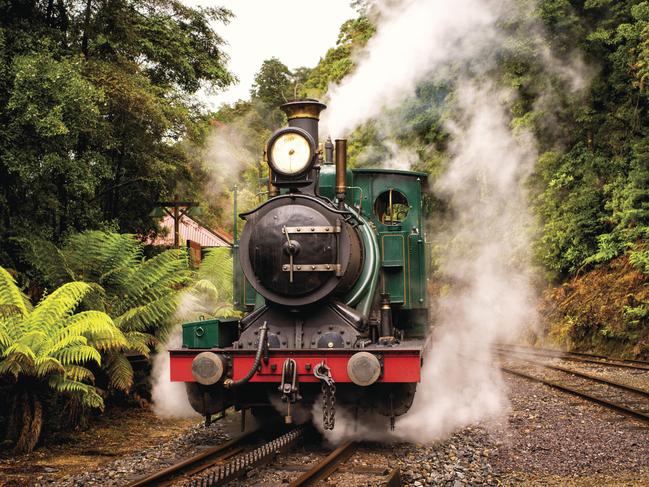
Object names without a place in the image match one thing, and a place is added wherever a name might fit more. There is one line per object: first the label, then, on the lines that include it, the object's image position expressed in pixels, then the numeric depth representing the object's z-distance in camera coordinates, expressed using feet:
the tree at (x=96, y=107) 28.45
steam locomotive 18.42
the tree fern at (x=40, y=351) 18.84
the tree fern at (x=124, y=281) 23.89
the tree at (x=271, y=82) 158.61
